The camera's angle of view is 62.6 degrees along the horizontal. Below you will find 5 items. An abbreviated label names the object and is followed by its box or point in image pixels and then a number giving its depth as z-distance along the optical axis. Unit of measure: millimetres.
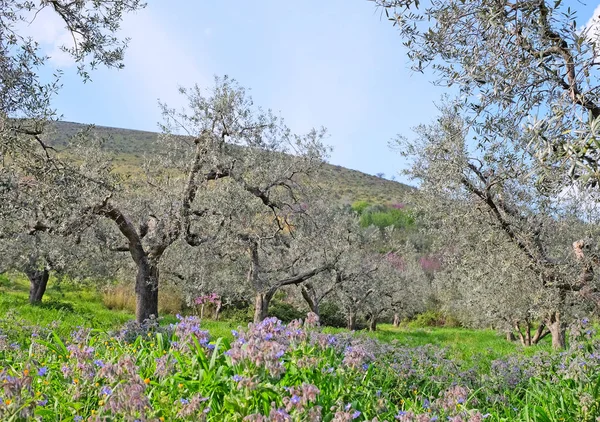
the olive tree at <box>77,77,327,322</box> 14766
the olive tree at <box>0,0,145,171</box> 9188
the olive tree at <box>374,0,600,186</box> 5988
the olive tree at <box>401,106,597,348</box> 11820
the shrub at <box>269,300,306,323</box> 29938
